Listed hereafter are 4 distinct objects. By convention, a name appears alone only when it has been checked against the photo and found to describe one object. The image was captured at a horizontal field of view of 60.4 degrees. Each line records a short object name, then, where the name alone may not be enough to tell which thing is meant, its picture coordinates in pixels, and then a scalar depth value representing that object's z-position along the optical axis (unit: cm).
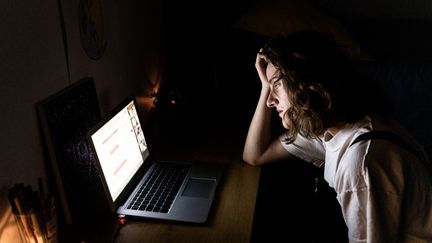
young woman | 98
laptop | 102
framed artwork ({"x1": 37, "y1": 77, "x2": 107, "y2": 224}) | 94
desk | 96
